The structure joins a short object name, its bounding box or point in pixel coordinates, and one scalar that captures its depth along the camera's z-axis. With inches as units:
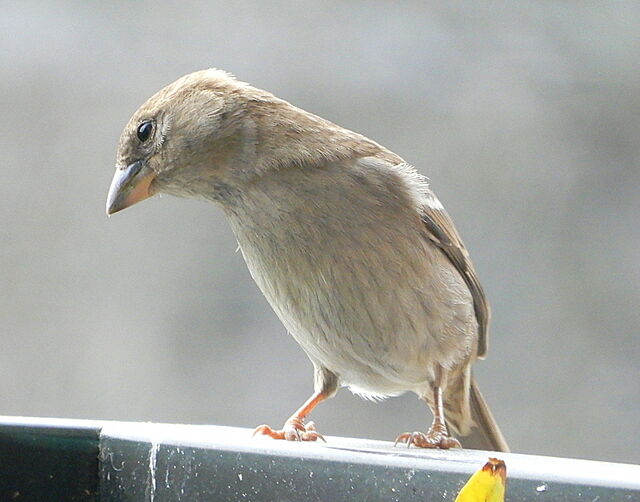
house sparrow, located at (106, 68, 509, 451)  115.8
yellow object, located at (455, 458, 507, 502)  110.9
